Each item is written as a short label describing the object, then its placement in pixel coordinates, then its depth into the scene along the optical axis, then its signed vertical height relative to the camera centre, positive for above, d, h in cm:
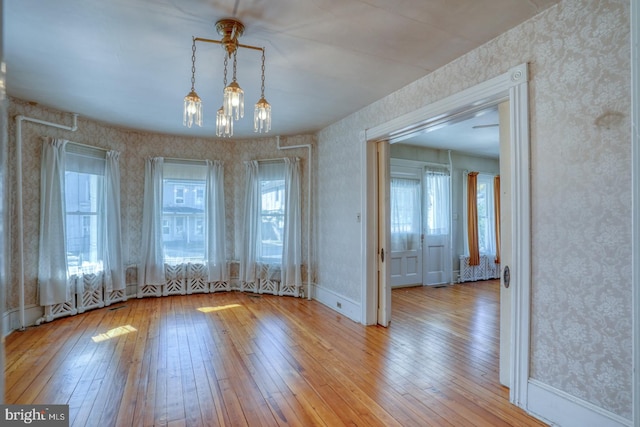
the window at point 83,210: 425 +10
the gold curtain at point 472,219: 679 -5
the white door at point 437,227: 645 -21
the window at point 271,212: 539 +8
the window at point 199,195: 550 +38
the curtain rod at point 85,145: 402 +99
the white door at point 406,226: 612 -18
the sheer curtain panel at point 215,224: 548 -12
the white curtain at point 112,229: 463 -17
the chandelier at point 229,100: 220 +83
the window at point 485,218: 708 -3
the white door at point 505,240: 250 -18
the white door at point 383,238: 390 -26
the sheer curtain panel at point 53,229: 394 -14
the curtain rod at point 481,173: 686 +97
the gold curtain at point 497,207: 706 +21
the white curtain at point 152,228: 512 -17
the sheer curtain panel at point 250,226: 545 -15
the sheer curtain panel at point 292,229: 521 -20
